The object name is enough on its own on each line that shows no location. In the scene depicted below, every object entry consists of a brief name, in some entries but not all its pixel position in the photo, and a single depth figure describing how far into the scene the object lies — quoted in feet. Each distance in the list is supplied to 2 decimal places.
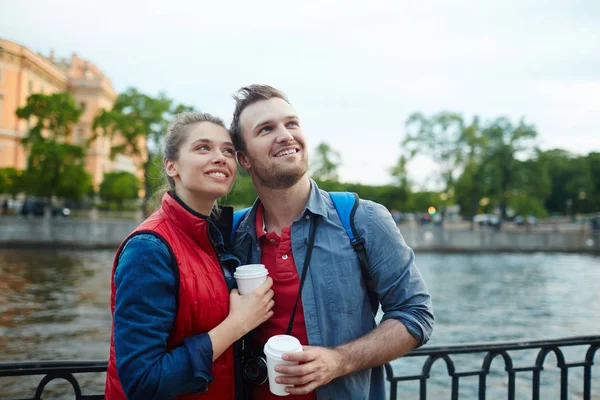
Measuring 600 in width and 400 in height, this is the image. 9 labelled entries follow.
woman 5.95
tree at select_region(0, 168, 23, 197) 115.75
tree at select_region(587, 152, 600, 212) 233.14
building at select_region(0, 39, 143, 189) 165.07
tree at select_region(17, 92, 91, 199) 107.96
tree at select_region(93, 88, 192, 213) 123.24
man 6.86
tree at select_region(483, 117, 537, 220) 147.23
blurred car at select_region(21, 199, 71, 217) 119.24
